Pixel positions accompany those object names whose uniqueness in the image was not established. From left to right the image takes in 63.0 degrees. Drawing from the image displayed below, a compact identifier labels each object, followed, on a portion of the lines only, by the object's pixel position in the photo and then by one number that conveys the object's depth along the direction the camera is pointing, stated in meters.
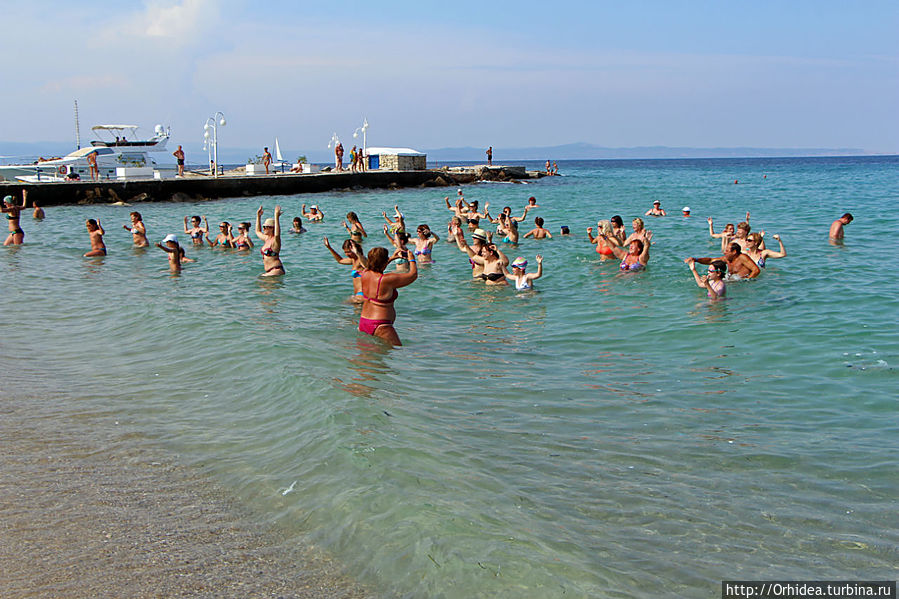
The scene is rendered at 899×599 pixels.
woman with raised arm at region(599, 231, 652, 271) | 13.99
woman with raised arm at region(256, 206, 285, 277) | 13.78
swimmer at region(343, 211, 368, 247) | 15.79
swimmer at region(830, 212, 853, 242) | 17.95
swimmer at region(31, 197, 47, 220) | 25.42
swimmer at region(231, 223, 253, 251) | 17.41
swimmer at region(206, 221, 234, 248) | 17.76
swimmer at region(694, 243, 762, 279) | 12.61
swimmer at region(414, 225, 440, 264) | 15.72
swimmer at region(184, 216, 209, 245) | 18.58
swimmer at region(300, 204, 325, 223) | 25.14
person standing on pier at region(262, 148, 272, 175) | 46.44
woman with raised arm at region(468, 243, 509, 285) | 12.66
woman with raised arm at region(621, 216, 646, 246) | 14.48
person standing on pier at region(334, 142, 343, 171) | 48.84
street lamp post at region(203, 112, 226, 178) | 39.22
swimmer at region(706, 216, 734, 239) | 15.48
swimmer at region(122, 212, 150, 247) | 18.59
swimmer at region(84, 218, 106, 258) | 17.09
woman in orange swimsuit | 15.43
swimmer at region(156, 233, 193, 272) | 14.73
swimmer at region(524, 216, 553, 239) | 19.52
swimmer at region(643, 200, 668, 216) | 26.36
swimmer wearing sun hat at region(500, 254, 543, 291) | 12.17
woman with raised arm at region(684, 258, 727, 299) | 11.09
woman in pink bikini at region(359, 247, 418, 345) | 8.03
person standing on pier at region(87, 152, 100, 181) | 37.28
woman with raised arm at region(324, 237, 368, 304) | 10.52
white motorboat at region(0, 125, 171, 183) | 38.94
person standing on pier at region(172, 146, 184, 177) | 43.19
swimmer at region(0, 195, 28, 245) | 19.05
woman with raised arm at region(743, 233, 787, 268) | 13.31
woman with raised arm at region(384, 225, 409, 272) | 12.85
